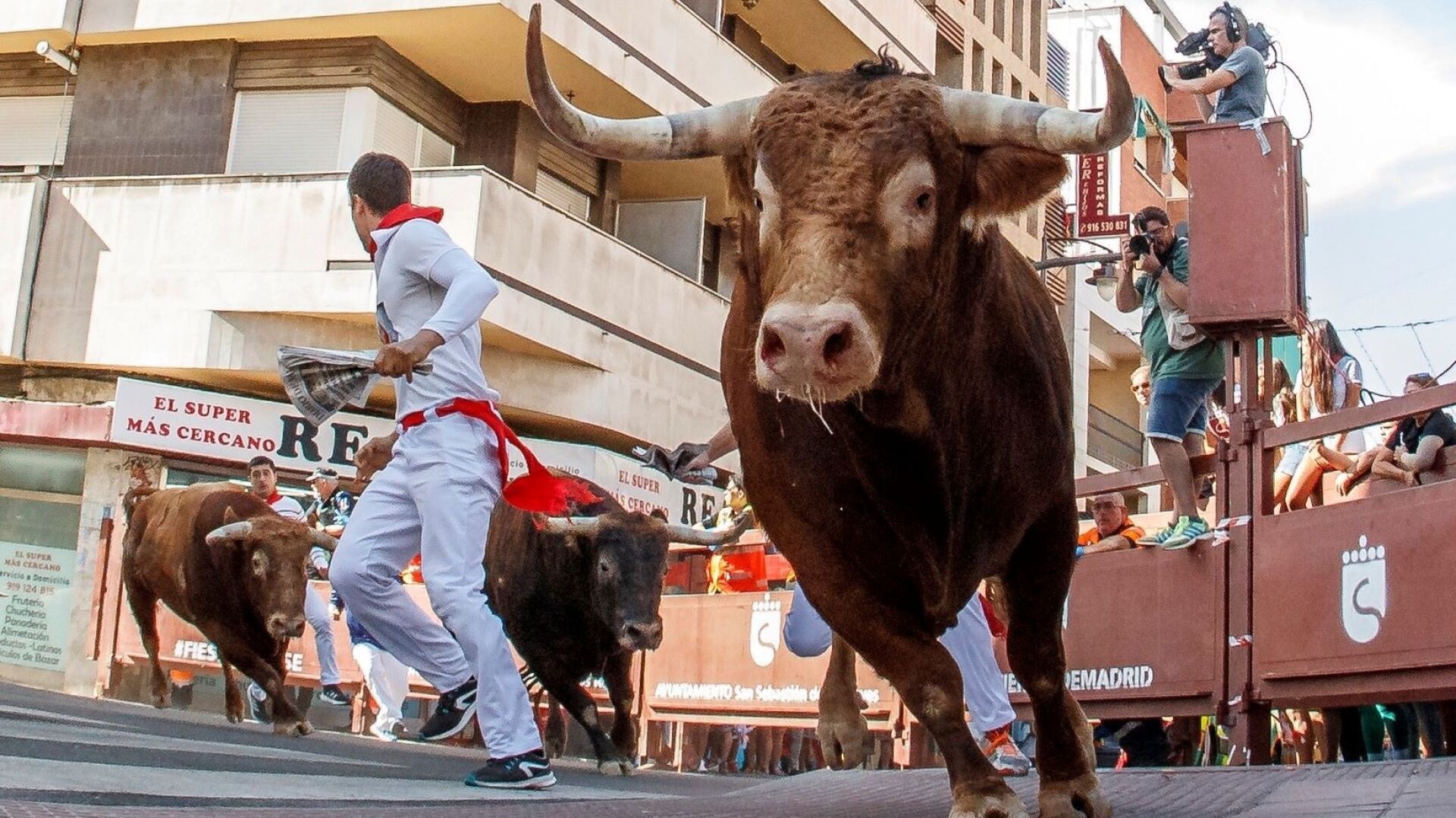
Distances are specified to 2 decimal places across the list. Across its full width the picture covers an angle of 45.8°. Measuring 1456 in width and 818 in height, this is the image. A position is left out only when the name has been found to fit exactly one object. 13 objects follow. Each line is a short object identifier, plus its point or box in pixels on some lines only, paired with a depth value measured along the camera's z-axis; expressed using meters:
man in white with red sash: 6.16
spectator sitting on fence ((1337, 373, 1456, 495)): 7.74
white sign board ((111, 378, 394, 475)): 21.19
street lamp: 20.35
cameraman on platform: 8.73
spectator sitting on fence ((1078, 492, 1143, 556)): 9.39
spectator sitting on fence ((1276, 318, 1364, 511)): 8.66
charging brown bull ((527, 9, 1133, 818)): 4.07
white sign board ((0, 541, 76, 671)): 20.91
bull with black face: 10.02
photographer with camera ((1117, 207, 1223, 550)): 8.51
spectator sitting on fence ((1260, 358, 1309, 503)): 8.58
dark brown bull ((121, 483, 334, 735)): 11.79
